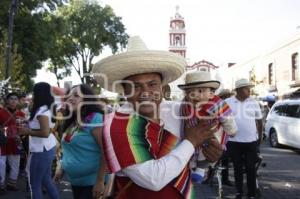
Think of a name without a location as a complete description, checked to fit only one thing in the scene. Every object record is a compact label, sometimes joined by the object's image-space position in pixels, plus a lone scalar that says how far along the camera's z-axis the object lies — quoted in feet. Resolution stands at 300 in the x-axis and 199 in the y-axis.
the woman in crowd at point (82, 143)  8.71
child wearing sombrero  5.16
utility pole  31.24
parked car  29.61
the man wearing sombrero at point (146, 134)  4.43
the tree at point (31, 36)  53.36
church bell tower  162.60
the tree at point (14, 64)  37.40
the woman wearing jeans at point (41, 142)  10.79
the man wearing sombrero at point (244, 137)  14.58
